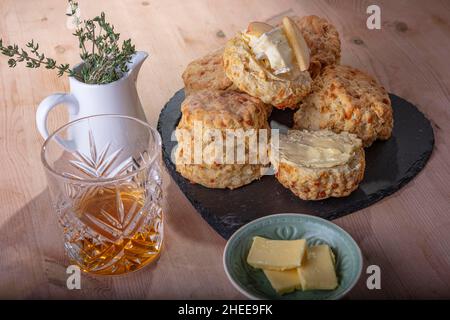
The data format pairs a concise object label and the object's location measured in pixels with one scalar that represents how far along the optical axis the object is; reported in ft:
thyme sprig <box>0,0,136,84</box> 4.47
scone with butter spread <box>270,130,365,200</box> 4.28
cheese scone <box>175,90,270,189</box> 4.36
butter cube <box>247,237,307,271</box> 3.68
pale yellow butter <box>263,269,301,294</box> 3.64
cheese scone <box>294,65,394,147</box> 4.67
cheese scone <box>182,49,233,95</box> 4.93
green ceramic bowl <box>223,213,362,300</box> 3.61
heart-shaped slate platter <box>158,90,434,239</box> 4.35
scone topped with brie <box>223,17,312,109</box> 4.50
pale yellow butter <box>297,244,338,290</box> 3.61
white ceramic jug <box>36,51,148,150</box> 4.35
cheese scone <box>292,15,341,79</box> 5.20
